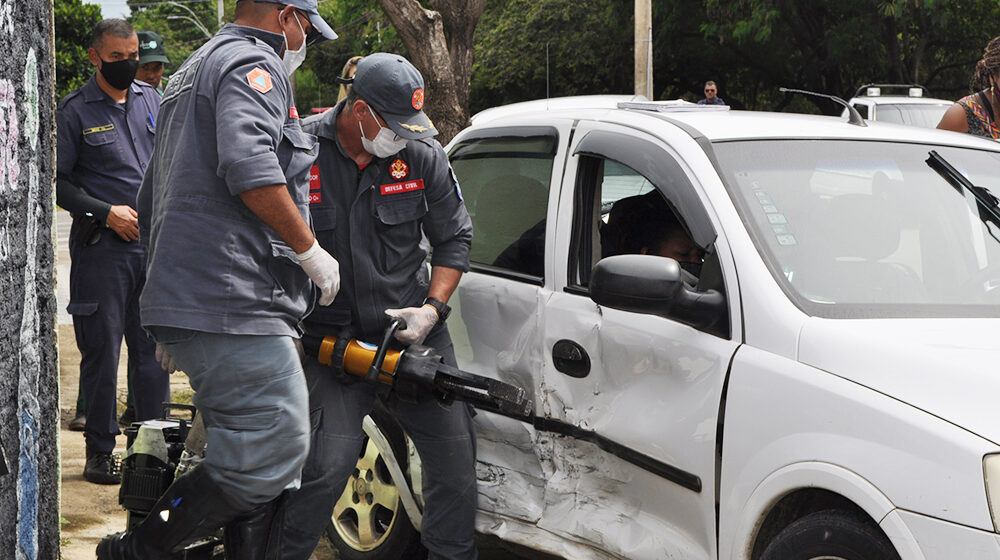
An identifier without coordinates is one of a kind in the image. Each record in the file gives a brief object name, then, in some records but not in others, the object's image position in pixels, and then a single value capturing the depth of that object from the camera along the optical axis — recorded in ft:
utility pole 57.62
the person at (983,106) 16.24
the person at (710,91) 68.28
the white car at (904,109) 41.91
